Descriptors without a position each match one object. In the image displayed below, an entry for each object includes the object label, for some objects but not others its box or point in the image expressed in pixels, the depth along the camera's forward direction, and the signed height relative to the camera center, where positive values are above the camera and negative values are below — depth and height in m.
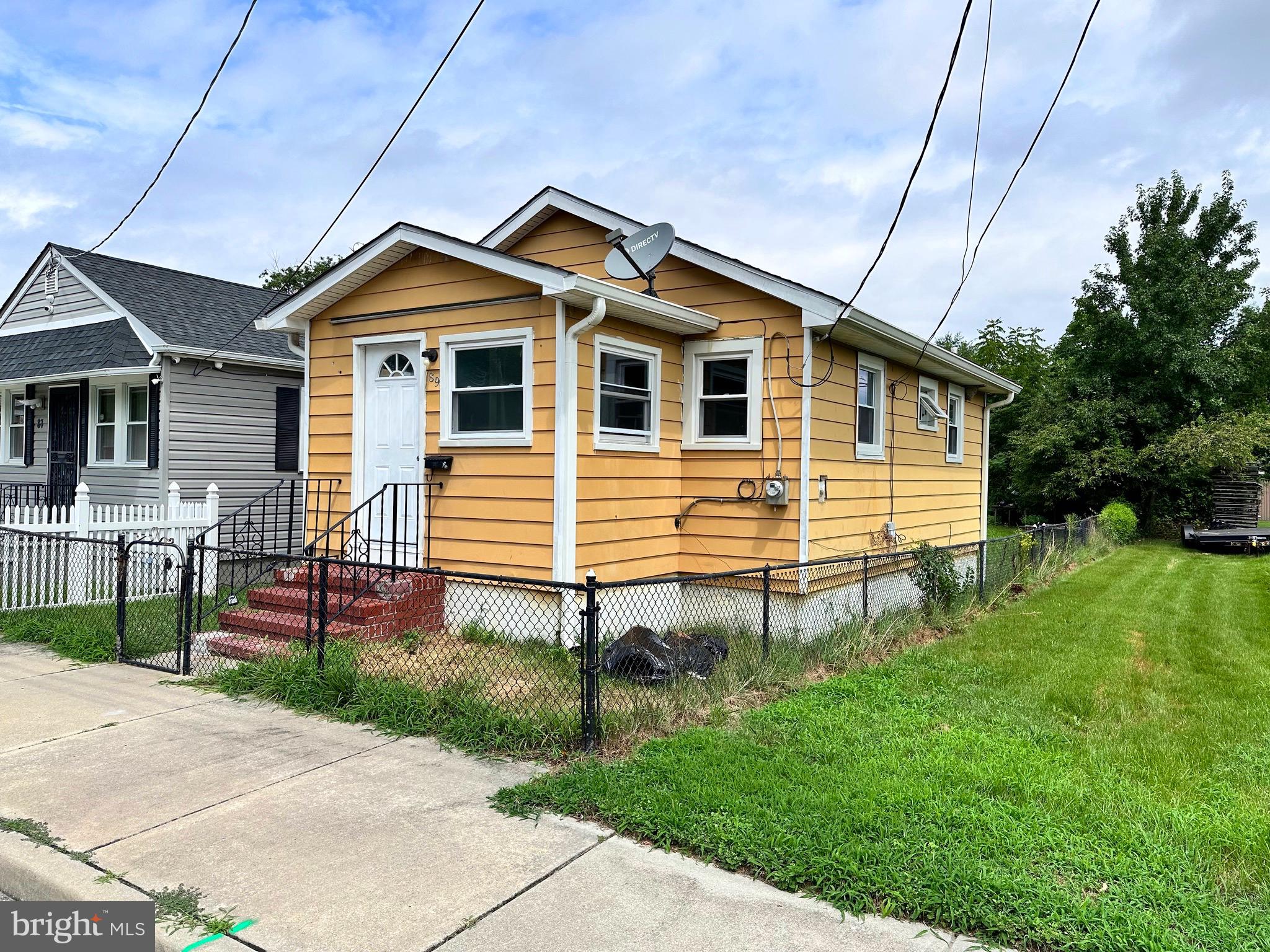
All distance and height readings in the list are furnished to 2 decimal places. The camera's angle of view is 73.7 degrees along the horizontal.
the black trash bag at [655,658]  6.28 -1.36
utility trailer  18.59 -1.10
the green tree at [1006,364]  29.17 +5.38
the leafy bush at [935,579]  9.50 -1.04
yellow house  7.74 +0.82
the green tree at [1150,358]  22.75 +3.66
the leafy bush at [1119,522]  20.00 -0.81
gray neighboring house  12.38 +1.34
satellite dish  8.56 +2.36
